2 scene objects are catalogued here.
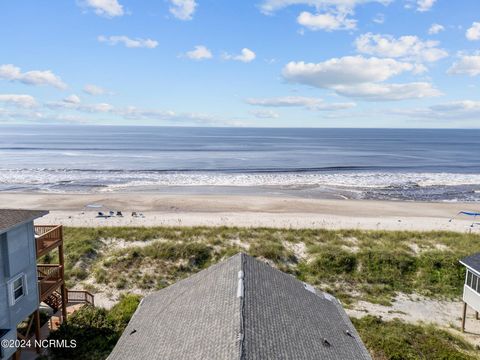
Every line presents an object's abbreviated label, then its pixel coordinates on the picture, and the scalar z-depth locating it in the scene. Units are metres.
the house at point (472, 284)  20.59
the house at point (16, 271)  15.52
